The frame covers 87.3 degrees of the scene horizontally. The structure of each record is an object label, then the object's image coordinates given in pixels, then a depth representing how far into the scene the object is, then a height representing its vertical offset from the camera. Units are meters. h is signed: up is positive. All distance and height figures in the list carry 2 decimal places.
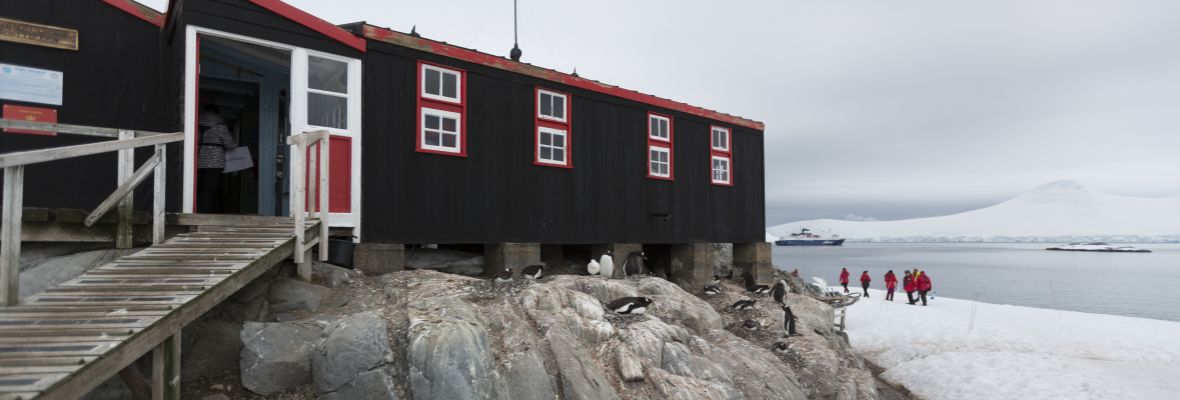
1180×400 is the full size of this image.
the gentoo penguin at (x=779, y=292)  16.44 -1.87
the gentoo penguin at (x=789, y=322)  13.97 -2.28
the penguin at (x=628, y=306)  10.73 -1.46
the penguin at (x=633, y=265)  15.41 -1.07
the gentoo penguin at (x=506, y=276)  11.28 -0.99
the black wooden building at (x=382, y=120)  9.94 +2.03
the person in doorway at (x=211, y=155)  10.62 +1.17
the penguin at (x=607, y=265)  14.31 -0.99
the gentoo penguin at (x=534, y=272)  12.34 -0.99
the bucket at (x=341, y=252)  10.39 -0.50
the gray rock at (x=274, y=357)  7.25 -1.60
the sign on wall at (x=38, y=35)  9.44 +2.95
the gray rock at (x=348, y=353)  7.25 -1.56
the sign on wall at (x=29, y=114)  9.46 +1.70
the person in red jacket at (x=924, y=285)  31.56 -3.25
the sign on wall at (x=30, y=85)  9.45 +2.16
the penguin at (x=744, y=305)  14.99 -2.03
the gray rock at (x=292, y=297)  8.46 -1.02
